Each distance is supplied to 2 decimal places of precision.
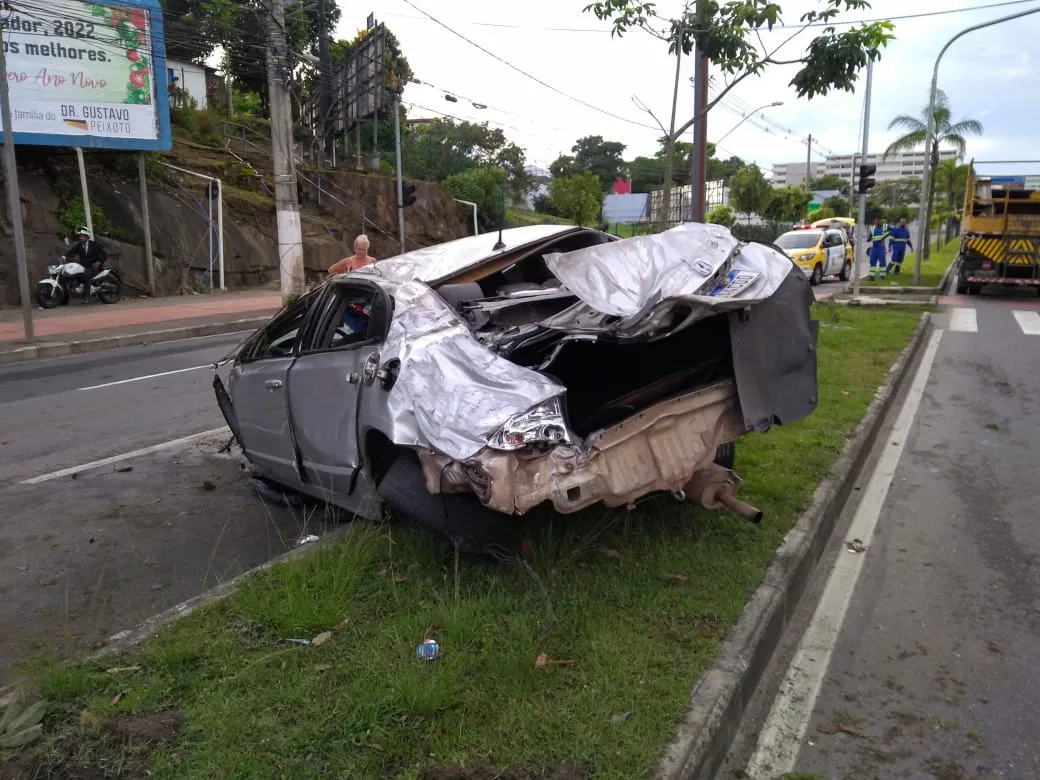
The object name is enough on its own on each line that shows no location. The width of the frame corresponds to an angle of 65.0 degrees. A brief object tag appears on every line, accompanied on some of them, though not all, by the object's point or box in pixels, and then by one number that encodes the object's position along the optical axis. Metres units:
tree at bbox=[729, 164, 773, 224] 49.78
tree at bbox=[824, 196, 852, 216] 61.56
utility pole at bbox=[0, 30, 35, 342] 11.68
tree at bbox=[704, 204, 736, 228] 46.04
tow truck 19.59
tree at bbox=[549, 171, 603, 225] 41.75
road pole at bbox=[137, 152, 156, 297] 19.41
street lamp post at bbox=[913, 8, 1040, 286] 21.58
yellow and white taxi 25.22
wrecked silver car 3.52
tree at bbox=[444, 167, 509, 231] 34.56
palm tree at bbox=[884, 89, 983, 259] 32.47
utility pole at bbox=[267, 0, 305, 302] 15.73
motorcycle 17.14
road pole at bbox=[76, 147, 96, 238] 17.97
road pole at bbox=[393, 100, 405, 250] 25.75
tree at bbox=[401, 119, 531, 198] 37.69
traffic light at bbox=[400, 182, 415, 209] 24.03
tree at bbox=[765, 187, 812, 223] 51.16
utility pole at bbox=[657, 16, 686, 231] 8.56
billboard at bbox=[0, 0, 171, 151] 16.48
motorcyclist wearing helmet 17.44
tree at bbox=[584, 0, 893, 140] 7.75
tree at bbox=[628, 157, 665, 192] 80.69
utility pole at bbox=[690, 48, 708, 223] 9.27
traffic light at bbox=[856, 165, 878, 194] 18.06
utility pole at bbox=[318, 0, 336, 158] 27.20
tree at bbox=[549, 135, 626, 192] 79.06
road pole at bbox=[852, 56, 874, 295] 17.69
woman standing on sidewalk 9.34
